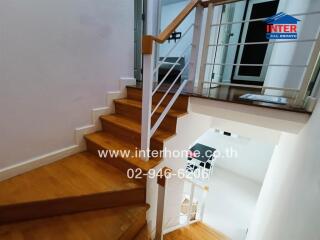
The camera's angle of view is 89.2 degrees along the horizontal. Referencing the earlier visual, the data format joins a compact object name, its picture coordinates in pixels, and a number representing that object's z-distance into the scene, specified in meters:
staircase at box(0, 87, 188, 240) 1.13
